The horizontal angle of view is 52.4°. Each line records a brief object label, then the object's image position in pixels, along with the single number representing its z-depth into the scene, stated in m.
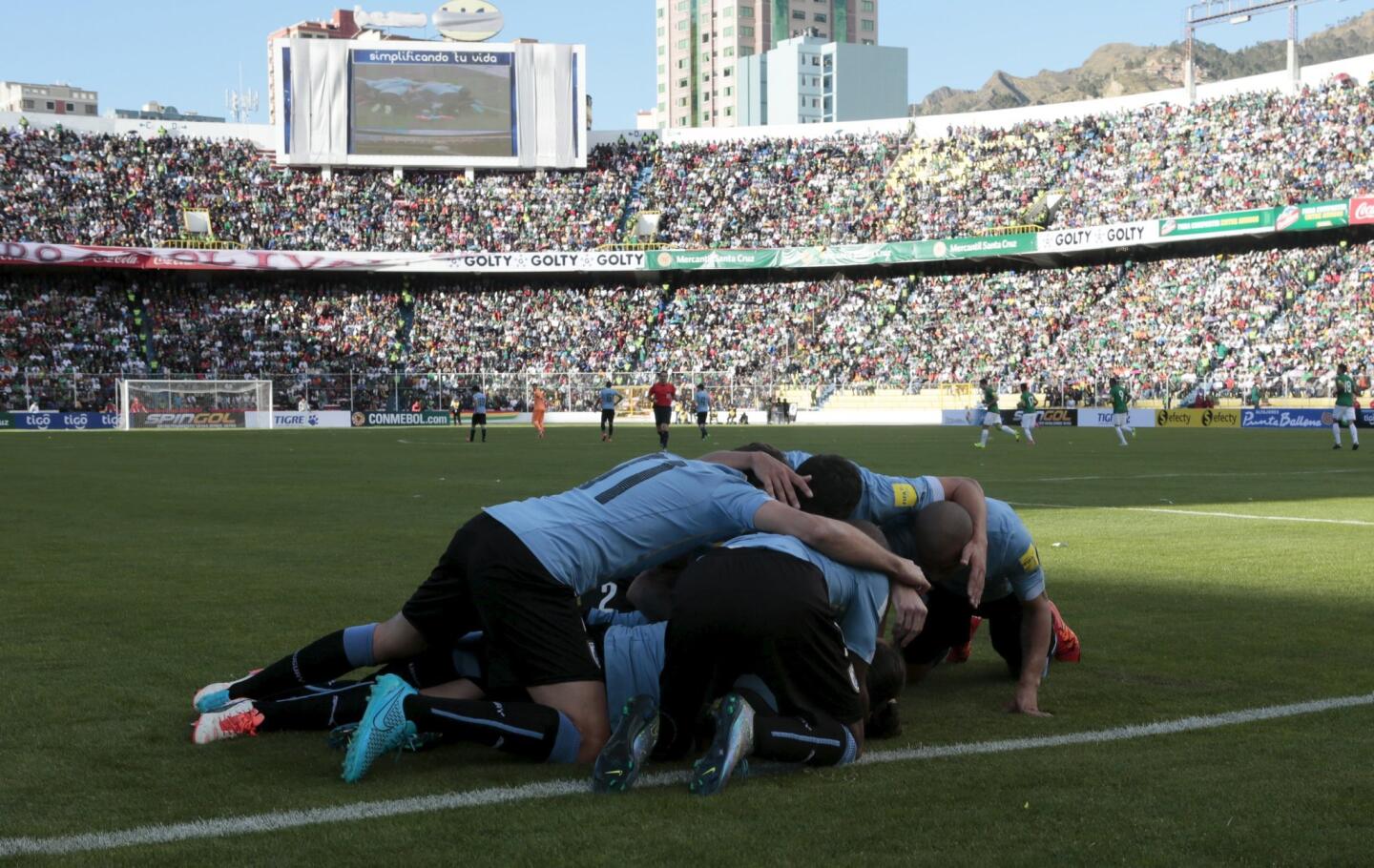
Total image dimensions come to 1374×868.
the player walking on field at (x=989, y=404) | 36.03
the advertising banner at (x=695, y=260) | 66.50
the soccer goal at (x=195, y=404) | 54.22
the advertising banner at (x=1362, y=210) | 50.03
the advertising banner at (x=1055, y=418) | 53.94
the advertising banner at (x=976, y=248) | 60.84
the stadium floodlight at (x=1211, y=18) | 63.89
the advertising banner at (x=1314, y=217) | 51.03
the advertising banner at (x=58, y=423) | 54.09
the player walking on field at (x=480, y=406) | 40.44
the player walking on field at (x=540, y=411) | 44.69
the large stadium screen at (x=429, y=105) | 70.88
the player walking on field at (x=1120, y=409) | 36.53
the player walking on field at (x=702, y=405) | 41.67
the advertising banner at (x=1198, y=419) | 50.50
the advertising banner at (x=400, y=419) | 58.95
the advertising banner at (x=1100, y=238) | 57.06
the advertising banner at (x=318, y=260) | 59.22
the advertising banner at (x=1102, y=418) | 52.41
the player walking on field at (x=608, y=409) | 39.69
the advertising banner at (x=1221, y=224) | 53.25
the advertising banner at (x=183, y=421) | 54.16
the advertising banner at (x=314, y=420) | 57.47
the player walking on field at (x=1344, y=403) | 30.72
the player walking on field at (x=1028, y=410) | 36.75
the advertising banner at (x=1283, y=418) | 48.41
